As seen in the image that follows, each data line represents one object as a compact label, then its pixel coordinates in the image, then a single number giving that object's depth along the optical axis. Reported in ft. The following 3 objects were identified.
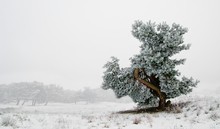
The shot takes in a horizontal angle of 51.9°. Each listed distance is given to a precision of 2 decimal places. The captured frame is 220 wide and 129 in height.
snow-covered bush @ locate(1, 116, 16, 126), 37.47
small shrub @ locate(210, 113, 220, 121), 39.18
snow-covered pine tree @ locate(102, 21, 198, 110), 57.57
